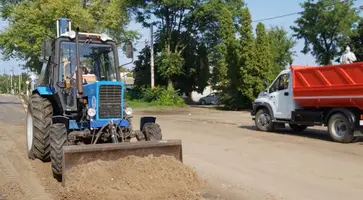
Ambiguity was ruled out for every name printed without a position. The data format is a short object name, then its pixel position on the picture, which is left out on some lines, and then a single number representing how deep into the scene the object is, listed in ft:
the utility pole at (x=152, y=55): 130.52
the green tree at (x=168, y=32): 128.67
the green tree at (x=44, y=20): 121.29
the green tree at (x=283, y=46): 183.73
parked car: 171.71
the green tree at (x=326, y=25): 131.95
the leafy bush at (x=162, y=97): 126.20
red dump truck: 42.78
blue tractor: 24.25
